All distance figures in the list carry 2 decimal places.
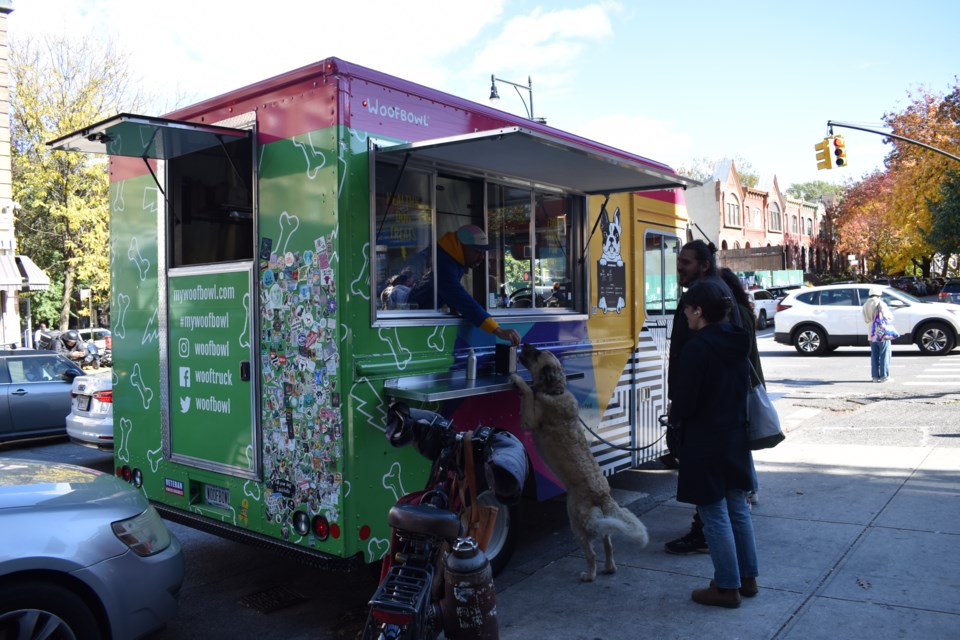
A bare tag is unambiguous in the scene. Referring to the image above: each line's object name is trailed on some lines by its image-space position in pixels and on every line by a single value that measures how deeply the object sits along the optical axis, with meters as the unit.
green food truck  4.02
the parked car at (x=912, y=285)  45.14
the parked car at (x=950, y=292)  26.31
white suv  17.92
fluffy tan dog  4.67
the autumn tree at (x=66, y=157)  22.47
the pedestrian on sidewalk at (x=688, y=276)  4.88
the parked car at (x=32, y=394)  10.62
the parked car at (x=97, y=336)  25.78
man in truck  4.76
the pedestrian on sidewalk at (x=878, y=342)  13.54
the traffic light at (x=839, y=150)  21.06
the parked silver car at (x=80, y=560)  3.04
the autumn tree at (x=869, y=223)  43.31
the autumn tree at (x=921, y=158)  28.78
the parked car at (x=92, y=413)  8.12
